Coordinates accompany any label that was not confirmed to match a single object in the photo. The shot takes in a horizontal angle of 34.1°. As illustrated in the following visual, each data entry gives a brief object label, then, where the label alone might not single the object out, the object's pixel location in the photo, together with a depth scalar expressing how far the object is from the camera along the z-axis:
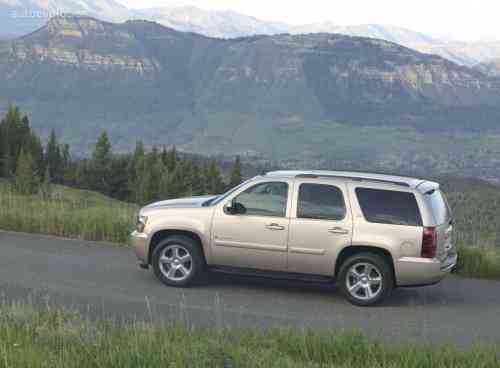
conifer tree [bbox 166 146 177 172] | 114.25
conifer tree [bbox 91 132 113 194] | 112.06
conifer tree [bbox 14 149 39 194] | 83.51
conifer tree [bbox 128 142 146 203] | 102.56
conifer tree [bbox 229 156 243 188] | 113.69
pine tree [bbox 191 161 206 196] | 103.56
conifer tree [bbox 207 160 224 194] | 106.00
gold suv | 10.05
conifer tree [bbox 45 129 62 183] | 115.92
